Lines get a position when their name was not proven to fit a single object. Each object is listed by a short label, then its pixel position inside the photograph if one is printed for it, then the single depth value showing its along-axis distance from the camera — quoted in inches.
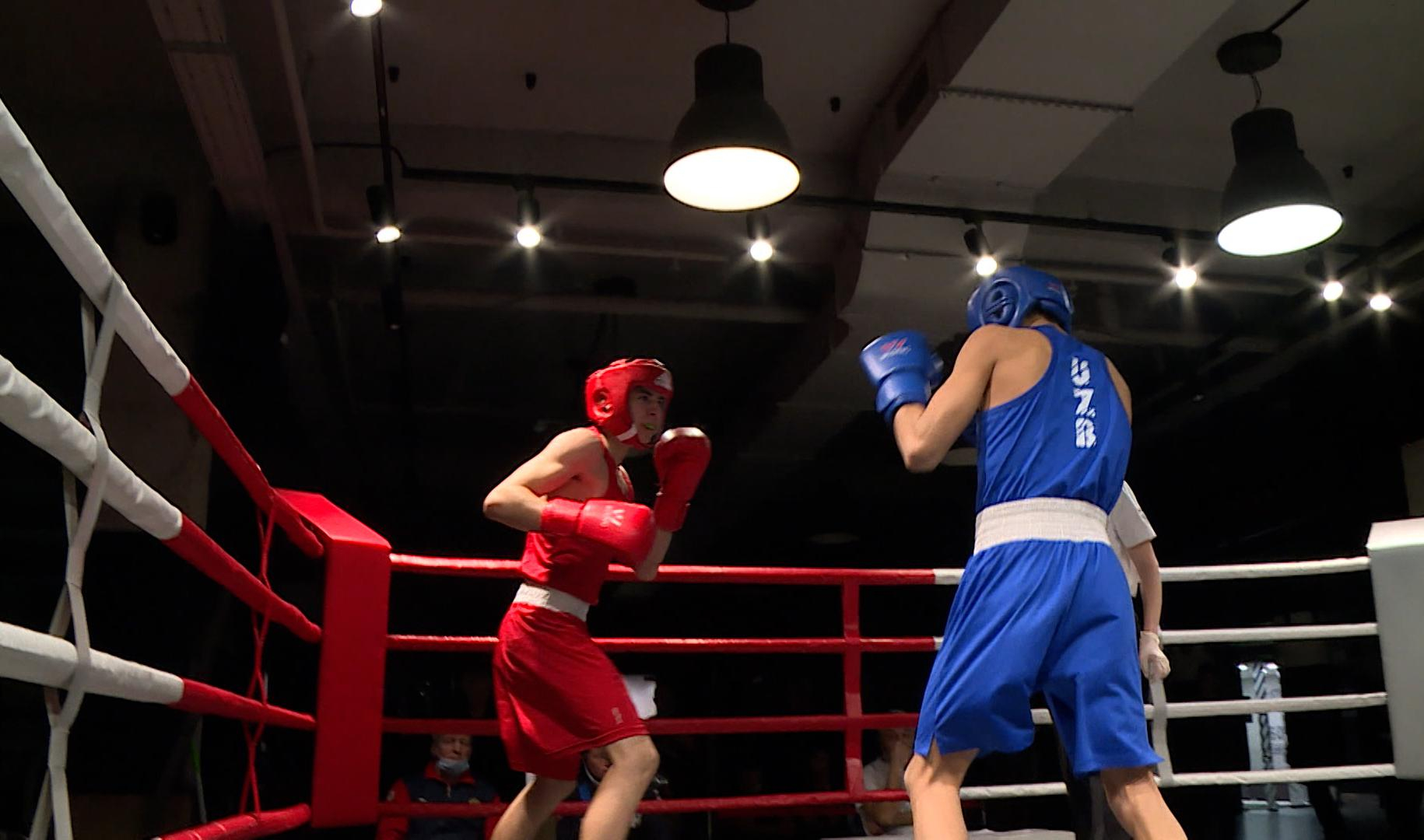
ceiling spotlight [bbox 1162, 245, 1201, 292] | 207.9
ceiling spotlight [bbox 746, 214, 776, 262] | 202.4
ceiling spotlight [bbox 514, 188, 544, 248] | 181.8
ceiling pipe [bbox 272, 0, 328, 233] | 140.3
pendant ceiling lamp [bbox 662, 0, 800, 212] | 131.8
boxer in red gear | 81.8
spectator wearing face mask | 136.6
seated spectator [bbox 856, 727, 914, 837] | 131.0
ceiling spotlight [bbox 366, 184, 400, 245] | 176.7
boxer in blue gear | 63.9
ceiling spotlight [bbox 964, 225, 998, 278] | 186.1
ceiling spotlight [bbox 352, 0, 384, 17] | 129.7
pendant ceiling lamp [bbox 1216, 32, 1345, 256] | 144.9
